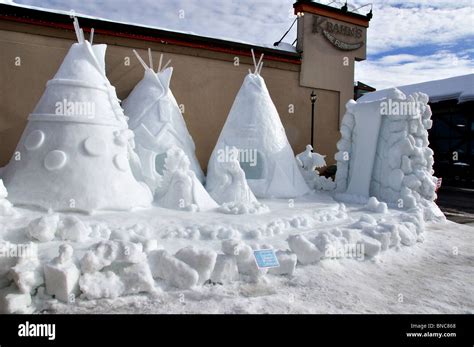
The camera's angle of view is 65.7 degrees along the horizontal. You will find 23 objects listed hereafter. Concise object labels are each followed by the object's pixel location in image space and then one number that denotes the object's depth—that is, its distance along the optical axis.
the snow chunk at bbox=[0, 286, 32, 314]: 2.80
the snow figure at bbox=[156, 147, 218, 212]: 5.59
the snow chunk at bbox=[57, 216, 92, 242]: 3.78
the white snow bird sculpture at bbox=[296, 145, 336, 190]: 8.10
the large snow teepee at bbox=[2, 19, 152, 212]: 4.92
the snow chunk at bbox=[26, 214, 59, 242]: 3.65
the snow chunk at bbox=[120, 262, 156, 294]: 3.15
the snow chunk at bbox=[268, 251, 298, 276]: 3.67
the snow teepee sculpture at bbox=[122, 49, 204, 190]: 6.65
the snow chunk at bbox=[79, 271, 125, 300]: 3.03
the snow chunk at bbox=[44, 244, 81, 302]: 2.96
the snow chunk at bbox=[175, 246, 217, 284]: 3.35
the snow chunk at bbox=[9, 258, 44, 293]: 2.95
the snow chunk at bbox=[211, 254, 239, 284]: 3.44
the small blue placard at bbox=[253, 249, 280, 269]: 3.45
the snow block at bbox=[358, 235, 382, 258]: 4.26
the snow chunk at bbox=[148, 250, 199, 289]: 3.27
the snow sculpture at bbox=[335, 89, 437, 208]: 6.68
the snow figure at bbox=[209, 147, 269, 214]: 5.60
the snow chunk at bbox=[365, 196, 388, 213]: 6.08
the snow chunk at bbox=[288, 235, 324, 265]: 3.88
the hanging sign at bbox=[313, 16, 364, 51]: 10.48
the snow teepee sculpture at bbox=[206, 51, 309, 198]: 7.12
